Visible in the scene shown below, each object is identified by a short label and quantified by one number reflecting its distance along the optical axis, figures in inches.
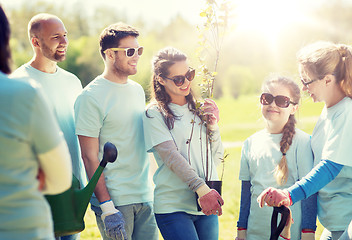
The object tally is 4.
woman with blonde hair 106.6
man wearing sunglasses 119.2
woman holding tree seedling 113.3
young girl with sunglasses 120.6
